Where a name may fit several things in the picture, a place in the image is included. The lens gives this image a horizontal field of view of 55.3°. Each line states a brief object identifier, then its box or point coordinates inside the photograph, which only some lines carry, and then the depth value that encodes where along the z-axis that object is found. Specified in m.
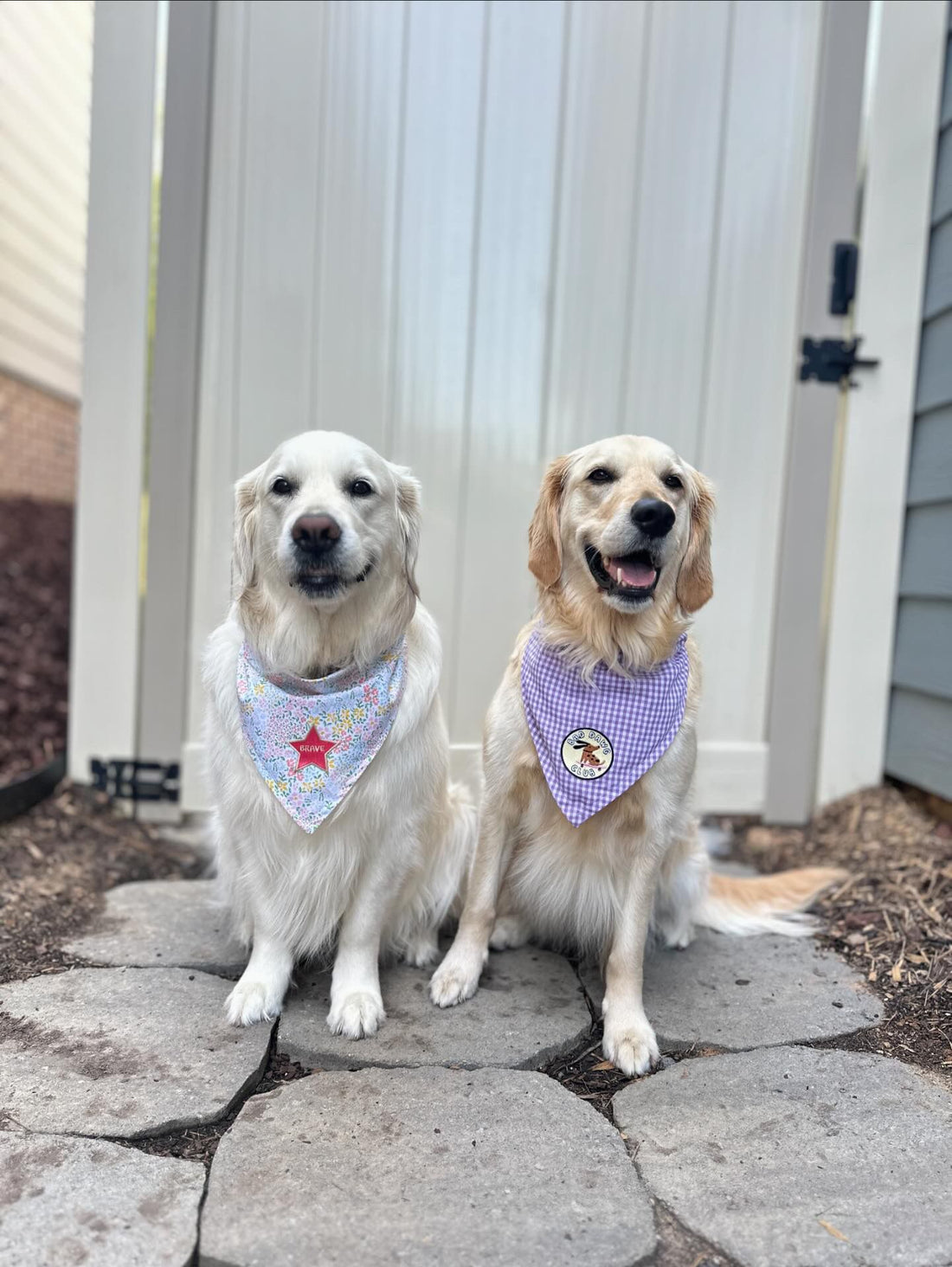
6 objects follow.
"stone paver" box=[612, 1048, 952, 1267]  1.30
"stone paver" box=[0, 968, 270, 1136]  1.53
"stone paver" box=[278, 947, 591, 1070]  1.77
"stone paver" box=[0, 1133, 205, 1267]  1.21
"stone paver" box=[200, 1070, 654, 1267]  1.25
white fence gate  2.94
